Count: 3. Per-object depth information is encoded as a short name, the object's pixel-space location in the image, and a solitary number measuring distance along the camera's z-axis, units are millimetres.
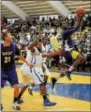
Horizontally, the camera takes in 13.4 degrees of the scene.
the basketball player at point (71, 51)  8422
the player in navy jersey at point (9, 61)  7043
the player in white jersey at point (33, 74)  7613
